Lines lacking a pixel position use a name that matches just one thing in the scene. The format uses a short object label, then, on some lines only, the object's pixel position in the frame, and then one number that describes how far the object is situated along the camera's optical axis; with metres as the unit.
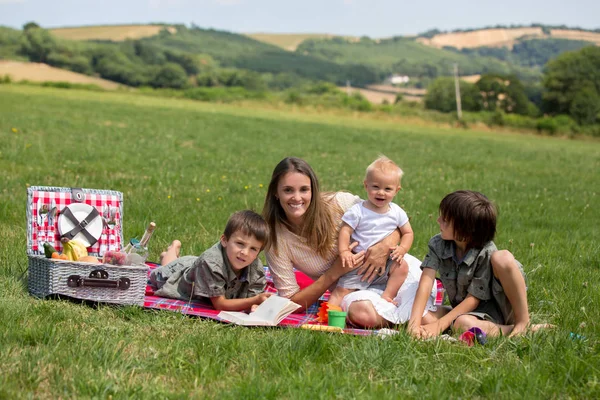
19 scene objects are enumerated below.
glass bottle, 5.33
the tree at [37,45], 84.06
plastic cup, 4.87
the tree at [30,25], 107.91
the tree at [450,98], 84.25
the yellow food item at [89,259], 5.57
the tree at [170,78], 80.06
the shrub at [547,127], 56.22
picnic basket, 5.06
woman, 5.46
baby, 5.39
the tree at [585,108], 75.31
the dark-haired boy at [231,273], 5.25
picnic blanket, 4.82
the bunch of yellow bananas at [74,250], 5.71
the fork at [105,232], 6.12
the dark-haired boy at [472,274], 4.81
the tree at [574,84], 76.75
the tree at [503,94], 82.88
